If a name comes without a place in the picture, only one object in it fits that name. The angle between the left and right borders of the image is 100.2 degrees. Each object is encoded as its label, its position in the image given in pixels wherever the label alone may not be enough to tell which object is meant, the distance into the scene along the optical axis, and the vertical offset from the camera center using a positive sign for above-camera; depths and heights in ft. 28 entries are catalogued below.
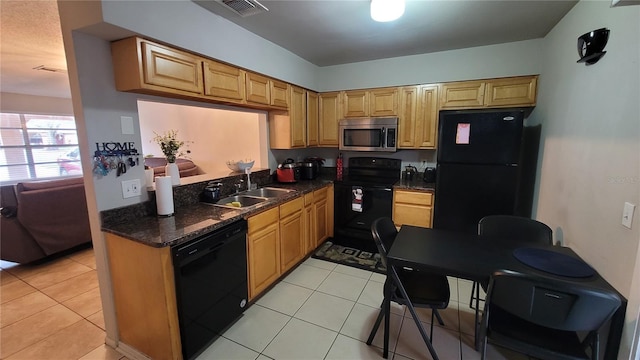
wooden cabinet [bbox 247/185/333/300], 7.63 -3.14
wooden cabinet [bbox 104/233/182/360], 5.23 -3.18
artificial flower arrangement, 7.18 -0.08
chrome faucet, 9.66 -1.55
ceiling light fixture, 5.93 +2.97
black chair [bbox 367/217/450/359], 5.58 -3.24
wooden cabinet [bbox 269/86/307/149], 10.67 +0.76
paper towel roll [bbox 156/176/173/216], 6.50 -1.30
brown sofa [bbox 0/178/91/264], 9.71 -2.80
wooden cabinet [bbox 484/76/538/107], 9.25 +1.74
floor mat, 10.16 -4.62
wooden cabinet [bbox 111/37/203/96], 5.58 +1.66
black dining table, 4.37 -2.25
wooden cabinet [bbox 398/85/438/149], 10.50 +0.98
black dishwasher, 5.50 -3.21
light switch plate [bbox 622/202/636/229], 4.21 -1.16
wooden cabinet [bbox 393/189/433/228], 10.13 -2.53
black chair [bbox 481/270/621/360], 3.79 -2.60
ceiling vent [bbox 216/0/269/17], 6.27 +3.26
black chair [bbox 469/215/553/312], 6.39 -2.19
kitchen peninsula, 5.29 -2.54
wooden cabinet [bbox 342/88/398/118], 11.11 +1.68
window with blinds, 19.33 -0.27
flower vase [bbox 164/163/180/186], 7.40 -0.82
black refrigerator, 8.60 -0.86
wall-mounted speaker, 5.35 +2.00
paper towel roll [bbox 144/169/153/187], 6.88 -0.86
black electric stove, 10.87 -2.32
